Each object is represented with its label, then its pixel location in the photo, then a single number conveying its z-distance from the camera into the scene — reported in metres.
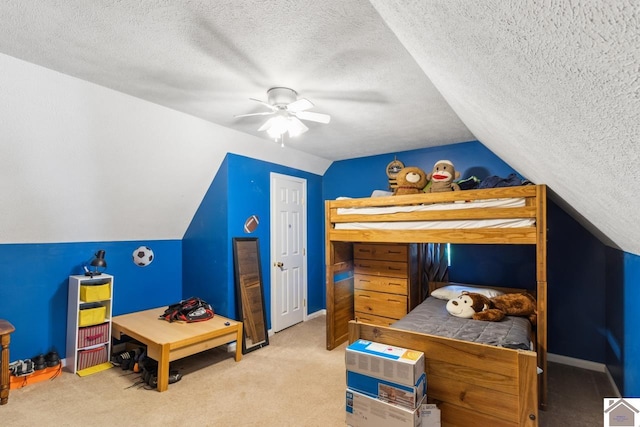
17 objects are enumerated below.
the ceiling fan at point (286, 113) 2.25
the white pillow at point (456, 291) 3.13
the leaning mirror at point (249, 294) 3.45
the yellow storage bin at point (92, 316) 2.91
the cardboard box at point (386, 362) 1.78
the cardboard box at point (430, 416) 1.82
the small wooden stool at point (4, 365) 2.29
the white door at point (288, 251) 4.04
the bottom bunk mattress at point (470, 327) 2.12
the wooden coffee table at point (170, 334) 2.63
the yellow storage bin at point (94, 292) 2.93
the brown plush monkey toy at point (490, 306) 2.65
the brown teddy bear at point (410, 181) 3.04
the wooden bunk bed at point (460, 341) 1.74
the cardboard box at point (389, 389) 1.76
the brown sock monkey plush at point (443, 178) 2.89
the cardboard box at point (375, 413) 1.75
